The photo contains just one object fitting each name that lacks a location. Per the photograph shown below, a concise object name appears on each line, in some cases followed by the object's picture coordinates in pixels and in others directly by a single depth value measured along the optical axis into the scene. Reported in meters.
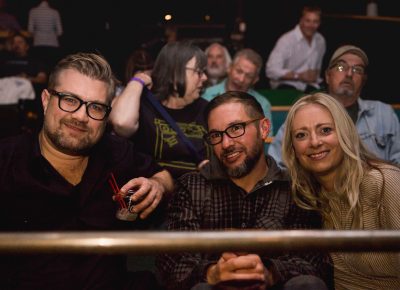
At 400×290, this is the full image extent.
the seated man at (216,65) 5.15
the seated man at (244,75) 3.88
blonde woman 1.94
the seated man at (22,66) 5.90
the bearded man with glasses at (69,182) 1.89
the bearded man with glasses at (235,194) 1.90
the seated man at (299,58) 5.67
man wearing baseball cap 3.28
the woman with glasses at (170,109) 2.77
